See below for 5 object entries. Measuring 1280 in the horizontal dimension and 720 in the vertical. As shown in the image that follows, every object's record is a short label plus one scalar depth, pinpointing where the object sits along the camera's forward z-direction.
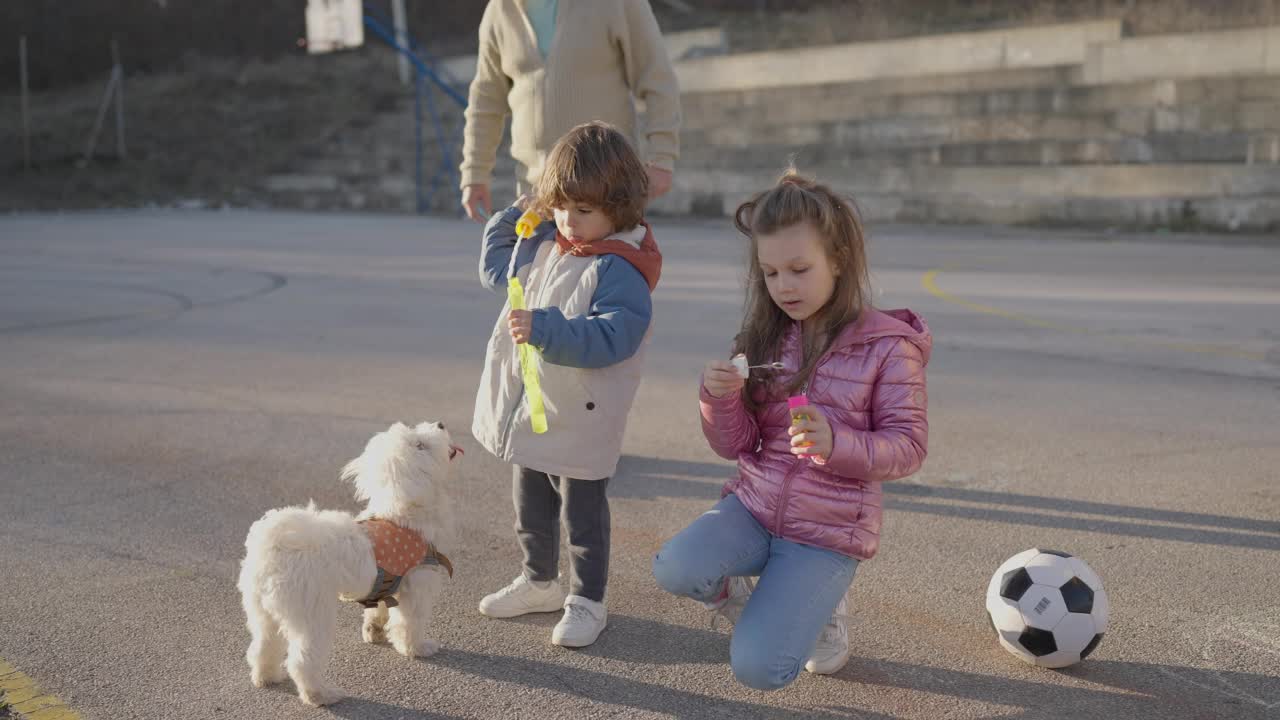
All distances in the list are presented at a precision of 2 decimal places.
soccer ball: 3.31
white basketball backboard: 29.97
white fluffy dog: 3.04
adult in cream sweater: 4.59
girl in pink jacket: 3.03
